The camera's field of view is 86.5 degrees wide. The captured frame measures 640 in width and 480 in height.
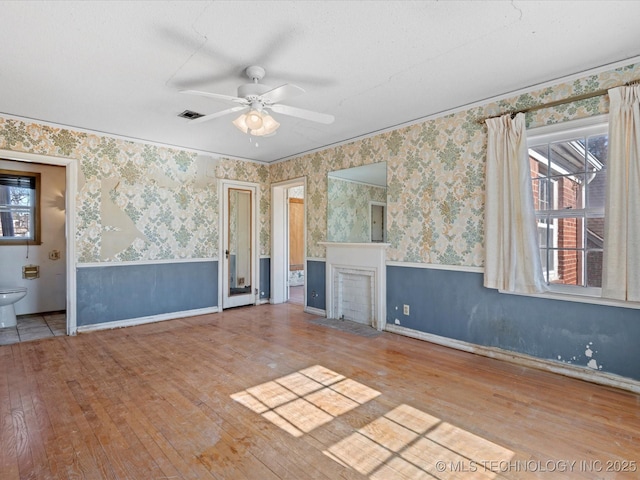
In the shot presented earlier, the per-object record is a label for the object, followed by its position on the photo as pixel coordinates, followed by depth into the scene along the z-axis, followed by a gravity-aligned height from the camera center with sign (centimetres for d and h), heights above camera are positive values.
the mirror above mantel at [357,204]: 451 +49
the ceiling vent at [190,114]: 366 +135
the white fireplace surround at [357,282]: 430 -60
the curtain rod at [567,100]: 266 +116
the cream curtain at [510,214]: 301 +22
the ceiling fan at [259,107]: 257 +105
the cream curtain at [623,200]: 250 +29
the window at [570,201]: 286 +33
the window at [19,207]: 488 +45
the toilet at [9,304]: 430 -84
